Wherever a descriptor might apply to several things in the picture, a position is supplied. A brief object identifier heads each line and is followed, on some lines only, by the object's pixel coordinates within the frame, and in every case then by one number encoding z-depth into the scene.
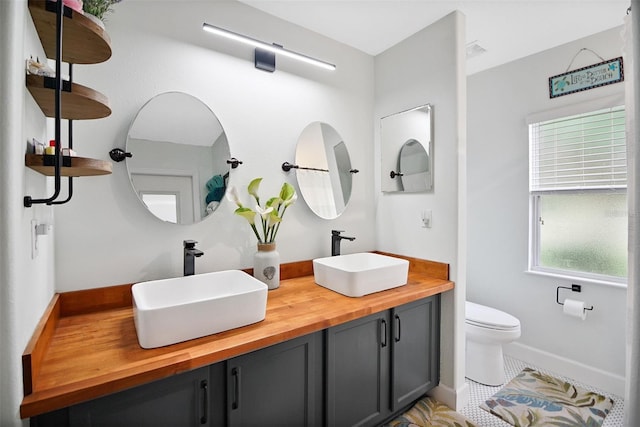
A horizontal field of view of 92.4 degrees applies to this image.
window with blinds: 2.21
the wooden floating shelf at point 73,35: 0.90
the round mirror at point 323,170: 2.11
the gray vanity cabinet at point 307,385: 1.02
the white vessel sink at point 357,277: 1.64
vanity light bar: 1.66
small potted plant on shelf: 1.12
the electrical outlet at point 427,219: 2.09
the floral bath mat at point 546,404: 1.87
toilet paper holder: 2.32
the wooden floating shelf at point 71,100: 0.88
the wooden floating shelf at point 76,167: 0.87
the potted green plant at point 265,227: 1.73
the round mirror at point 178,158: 1.53
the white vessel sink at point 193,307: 1.07
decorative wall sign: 2.14
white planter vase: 1.74
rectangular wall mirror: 2.11
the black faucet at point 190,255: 1.52
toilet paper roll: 2.25
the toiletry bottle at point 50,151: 0.92
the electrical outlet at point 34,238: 0.94
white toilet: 2.19
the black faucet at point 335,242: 2.13
